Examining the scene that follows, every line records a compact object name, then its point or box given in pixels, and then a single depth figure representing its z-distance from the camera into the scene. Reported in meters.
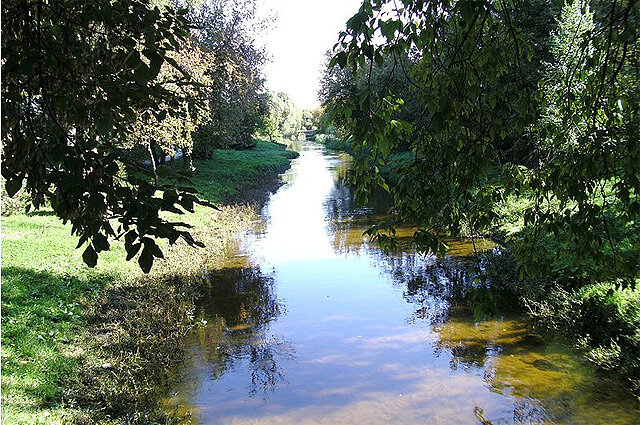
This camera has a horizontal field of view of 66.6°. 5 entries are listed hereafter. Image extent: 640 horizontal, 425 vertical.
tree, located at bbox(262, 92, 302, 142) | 66.38
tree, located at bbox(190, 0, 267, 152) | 25.84
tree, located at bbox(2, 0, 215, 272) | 2.32
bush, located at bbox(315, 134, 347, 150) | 74.19
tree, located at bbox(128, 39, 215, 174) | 15.17
